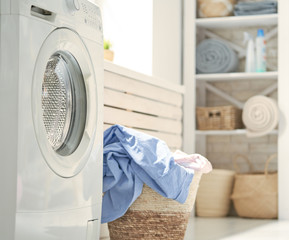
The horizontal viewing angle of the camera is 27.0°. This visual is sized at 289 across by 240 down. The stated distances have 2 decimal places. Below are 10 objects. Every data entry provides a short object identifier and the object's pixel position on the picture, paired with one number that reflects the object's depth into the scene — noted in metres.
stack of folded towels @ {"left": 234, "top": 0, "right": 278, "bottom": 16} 4.31
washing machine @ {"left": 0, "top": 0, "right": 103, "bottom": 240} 1.84
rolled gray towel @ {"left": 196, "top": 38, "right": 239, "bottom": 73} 4.36
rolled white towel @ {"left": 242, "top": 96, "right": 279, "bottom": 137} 4.11
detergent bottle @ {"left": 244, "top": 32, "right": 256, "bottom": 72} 4.31
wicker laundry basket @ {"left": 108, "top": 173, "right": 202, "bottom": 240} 2.63
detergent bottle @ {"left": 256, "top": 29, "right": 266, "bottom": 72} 4.28
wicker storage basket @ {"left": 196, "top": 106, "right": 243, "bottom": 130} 4.25
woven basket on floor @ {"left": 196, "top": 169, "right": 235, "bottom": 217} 4.20
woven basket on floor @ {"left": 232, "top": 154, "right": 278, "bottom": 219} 4.13
